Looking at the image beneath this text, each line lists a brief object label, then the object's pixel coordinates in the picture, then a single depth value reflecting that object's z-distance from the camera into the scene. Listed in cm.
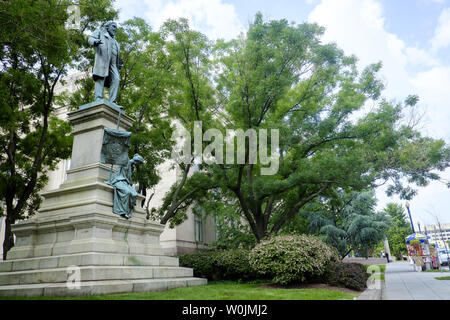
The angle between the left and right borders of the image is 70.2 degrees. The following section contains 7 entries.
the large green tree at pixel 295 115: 1297
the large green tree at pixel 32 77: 914
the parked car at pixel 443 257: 2566
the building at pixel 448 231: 11560
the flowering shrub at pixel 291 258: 995
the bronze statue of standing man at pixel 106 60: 1026
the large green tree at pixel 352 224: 2338
